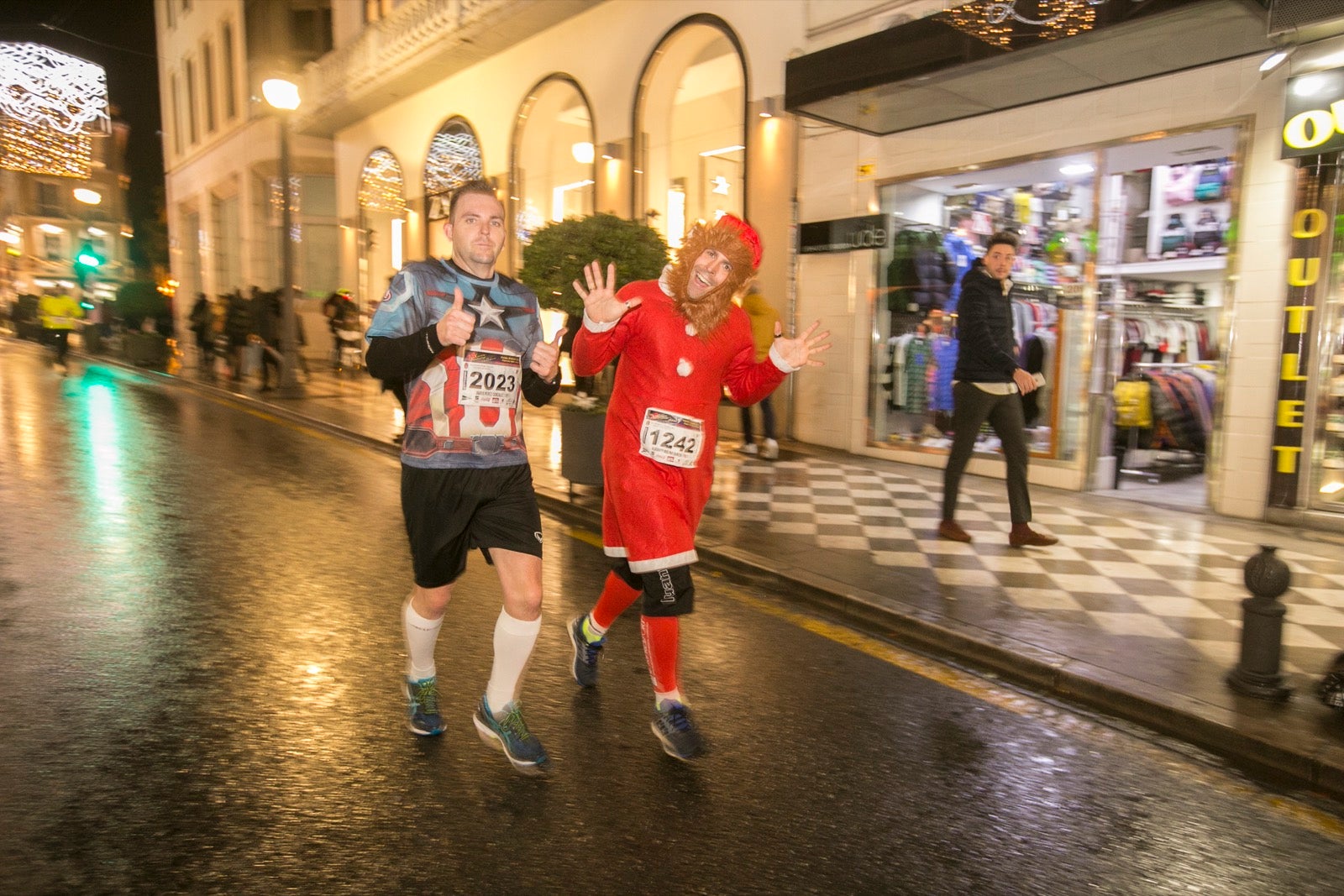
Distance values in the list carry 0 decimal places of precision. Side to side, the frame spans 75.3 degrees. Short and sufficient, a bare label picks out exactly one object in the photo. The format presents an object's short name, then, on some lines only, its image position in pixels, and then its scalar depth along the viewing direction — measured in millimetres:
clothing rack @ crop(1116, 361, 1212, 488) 9172
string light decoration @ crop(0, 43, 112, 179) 37188
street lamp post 14703
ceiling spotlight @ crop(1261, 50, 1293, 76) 6273
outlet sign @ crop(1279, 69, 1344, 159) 6336
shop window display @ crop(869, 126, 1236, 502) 8516
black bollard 3719
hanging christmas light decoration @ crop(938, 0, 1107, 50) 6441
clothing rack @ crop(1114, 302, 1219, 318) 9164
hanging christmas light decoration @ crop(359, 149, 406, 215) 21438
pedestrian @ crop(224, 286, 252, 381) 17250
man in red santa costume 3209
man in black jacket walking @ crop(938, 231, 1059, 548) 6117
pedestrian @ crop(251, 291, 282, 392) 17125
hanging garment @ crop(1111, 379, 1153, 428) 8789
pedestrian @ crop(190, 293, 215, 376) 19156
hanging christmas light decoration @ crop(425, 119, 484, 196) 18547
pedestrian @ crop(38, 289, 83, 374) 19250
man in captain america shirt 2969
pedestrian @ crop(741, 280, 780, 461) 9492
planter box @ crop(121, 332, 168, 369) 20453
